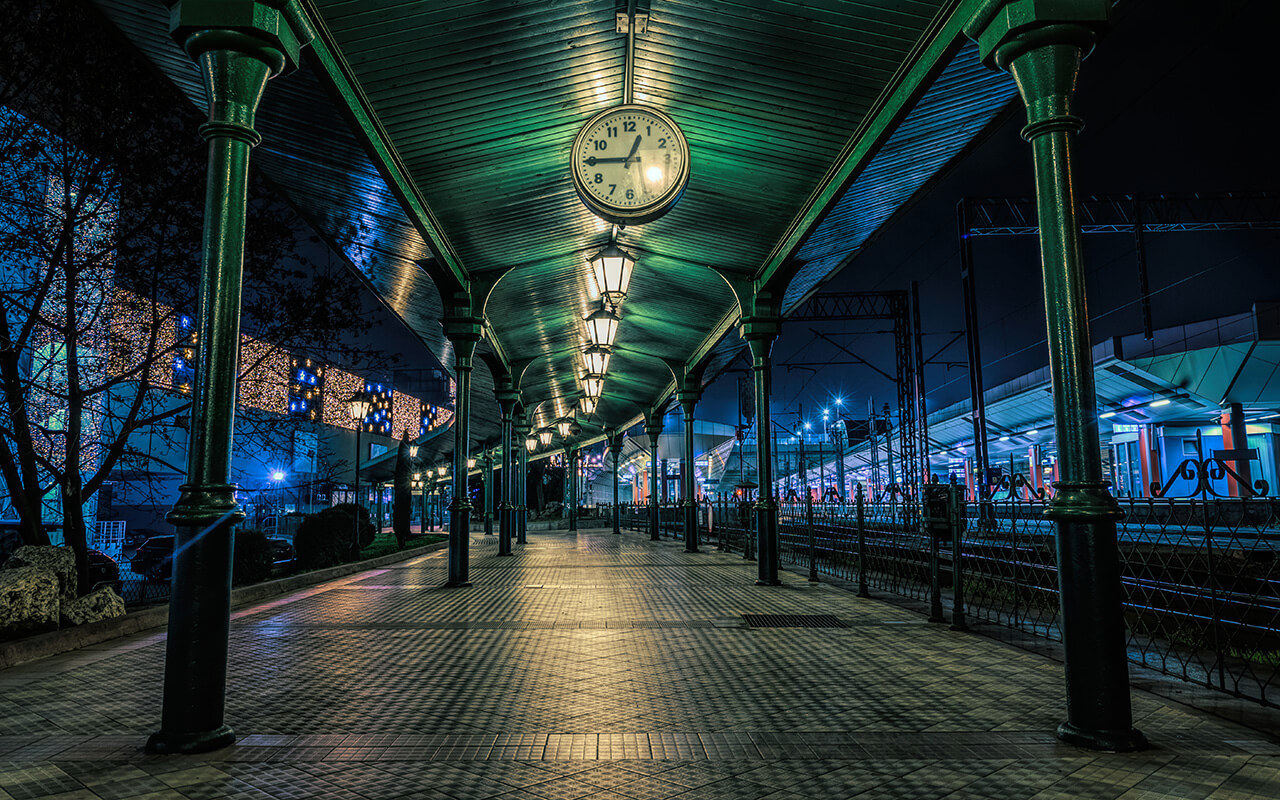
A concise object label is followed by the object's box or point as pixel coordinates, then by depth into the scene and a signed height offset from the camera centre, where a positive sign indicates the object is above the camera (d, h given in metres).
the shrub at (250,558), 11.34 -0.99
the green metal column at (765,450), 10.65 +0.56
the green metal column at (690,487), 17.91 +0.05
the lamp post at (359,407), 18.19 +2.17
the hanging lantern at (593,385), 14.92 +2.22
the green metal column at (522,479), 22.69 +0.41
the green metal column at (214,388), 3.64 +0.56
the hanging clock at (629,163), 6.43 +2.89
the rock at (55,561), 6.87 -0.60
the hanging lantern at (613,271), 8.95 +2.71
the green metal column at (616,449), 29.73 +1.65
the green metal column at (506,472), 17.45 +0.46
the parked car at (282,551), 18.88 -1.46
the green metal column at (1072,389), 3.67 +0.50
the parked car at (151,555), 18.34 -1.53
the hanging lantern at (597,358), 12.93 +2.40
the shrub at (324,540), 14.32 -0.91
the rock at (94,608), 6.60 -1.03
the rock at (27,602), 6.11 -0.88
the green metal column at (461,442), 10.71 +0.75
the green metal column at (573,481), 33.38 +0.44
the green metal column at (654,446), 23.51 +1.42
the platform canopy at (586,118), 5.77 +3.51
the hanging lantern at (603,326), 11.38 +2.58
